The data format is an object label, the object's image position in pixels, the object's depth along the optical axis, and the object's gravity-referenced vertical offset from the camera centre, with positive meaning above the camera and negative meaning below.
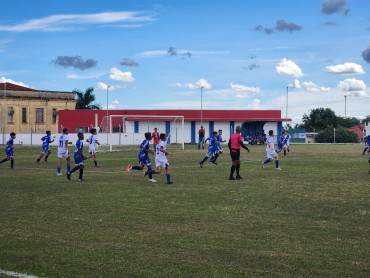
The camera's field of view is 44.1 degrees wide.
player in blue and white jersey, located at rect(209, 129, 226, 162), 24.39 -0.42
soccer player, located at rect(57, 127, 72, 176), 18.77 -0.47
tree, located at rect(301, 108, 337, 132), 105.69 +4.50
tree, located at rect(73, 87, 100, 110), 98.38 +8.16
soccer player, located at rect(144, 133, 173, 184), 15.55 -0.70
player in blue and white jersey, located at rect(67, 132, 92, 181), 16.48 -0.81
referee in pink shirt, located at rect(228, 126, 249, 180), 16.97 -0.44
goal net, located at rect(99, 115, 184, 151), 61.94 +1.60
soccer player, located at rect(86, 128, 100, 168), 25.04 -0.39
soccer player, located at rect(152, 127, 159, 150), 33.53 +0.04
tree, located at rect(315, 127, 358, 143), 76.69 +0.43
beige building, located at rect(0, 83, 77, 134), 72.69 +4.48
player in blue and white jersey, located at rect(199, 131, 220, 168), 24.05 -0.50
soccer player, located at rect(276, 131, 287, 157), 28.27 -0.32
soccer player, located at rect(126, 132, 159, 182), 16.36 -0.70
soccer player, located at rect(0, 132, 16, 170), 22.92 -0.80
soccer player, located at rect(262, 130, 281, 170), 21.36 -0.57
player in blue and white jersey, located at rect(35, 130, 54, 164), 27.31 -0.45
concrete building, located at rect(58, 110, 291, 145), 62.75 +2.16
